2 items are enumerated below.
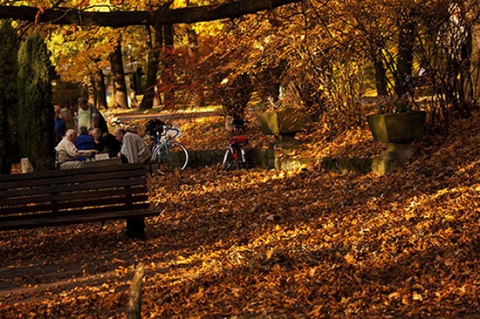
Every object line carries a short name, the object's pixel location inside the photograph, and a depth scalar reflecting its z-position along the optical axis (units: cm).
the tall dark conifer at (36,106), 2145
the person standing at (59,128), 2294
